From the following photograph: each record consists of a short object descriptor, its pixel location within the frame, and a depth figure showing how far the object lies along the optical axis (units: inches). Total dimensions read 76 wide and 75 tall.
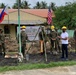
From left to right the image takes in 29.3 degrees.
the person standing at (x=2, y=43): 345.4
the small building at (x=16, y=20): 773.6
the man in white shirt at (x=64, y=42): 300.1
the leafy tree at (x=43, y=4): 1648.8
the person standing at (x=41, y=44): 355.3
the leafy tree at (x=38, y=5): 1641.8
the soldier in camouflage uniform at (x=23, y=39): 304.7
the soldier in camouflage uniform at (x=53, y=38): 351.9
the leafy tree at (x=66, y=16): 874.2
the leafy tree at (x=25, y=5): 1457.4
